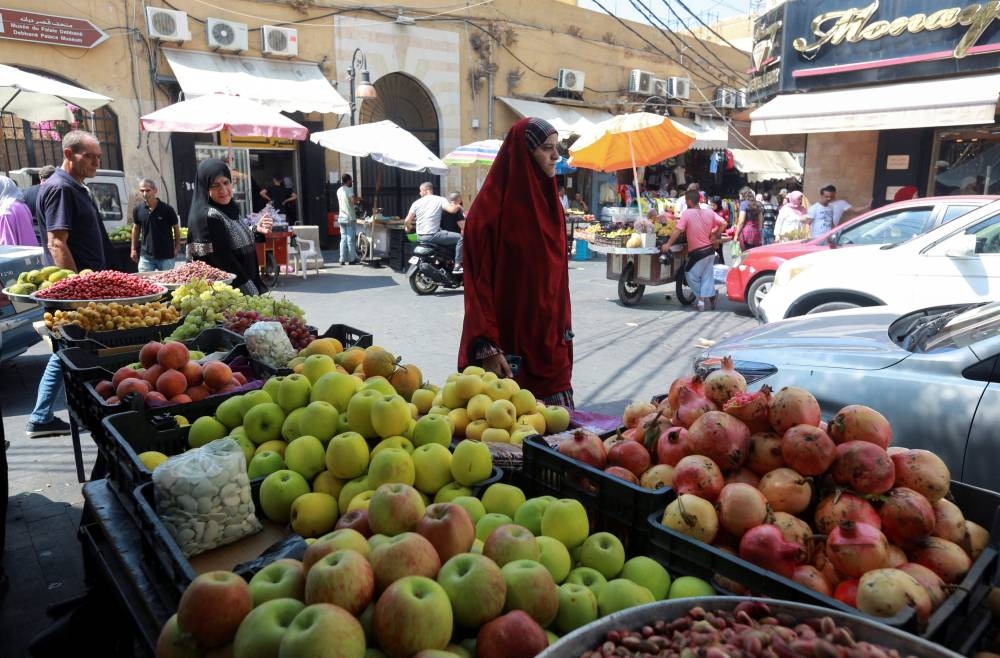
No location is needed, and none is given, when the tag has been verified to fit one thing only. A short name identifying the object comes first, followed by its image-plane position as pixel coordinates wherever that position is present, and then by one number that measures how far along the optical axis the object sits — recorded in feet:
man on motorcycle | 38.19
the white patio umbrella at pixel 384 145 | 45.68
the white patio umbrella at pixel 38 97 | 28.68
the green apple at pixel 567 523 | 5.51
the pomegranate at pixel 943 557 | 5.16
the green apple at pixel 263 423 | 7.70
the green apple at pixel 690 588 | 5.08
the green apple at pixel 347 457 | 6.67
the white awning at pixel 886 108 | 37.93
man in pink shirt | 33.45
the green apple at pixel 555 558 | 5.21
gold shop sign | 39.83
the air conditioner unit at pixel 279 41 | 53.82
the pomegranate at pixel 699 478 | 5.78
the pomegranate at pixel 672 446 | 6.47
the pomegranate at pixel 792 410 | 6.16
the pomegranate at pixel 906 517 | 5.39
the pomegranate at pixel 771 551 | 5.00
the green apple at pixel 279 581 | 4.62
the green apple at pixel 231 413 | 8.26
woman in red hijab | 10.84
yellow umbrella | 40.37
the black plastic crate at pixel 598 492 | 5.76
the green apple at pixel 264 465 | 7.09
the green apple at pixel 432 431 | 7.20
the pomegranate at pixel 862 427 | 6.03
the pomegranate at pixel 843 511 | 5.42
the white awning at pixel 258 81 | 48.85
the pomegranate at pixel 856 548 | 4.97
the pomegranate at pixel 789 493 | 5.70
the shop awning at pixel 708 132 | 81.10
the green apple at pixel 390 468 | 6.34
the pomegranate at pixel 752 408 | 6.44
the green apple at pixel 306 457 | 6.90
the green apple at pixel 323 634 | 3.88
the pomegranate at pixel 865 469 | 5.61
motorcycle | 37.60
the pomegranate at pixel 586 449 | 6.61
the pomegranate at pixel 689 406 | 6.86
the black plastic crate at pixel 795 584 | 4.53
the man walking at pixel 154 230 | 26.16
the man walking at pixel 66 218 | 16.78
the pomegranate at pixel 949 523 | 5.49
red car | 25.44
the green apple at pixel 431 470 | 6.62
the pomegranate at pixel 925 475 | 5.72
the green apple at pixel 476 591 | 4.47
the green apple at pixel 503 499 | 6.19
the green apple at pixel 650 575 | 5.23
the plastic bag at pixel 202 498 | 5.90
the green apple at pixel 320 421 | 7.30
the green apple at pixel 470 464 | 6.49
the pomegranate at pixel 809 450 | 5.79
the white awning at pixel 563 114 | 69.22
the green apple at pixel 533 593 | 4.65
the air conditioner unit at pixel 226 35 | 51.35
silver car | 9.75
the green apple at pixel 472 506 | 5.96
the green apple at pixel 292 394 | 7.87
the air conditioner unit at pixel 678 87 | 82.53
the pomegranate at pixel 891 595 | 4.52
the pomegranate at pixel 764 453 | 6.08
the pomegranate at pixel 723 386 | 6.89
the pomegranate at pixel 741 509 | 5.40
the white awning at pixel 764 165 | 87.76
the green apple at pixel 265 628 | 4.12
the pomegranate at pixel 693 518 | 5.42
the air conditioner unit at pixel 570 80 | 72.43
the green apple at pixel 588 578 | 5.14
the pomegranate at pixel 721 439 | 6.11
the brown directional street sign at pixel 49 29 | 42.55
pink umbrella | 38.17
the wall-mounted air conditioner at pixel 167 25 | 48.47
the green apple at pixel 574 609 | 4.81
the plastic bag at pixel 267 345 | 10.53
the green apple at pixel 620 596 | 4.90
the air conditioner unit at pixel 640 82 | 78.64
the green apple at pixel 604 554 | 5.37
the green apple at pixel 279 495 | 6.54
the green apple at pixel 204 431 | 7.95
